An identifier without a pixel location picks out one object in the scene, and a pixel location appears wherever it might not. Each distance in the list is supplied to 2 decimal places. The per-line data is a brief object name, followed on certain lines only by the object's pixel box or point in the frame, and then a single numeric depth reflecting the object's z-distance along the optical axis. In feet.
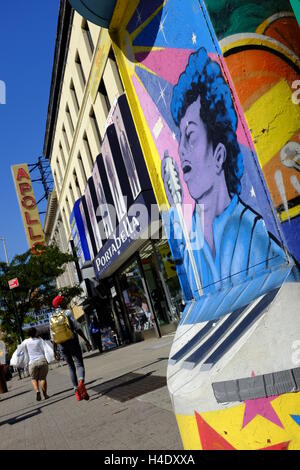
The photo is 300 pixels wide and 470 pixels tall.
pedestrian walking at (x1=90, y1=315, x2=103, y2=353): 75.43
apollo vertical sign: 150.82
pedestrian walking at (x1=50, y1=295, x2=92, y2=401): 27.07
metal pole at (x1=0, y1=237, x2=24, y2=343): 90.99
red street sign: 81.50
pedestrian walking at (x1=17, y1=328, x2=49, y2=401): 35.53
